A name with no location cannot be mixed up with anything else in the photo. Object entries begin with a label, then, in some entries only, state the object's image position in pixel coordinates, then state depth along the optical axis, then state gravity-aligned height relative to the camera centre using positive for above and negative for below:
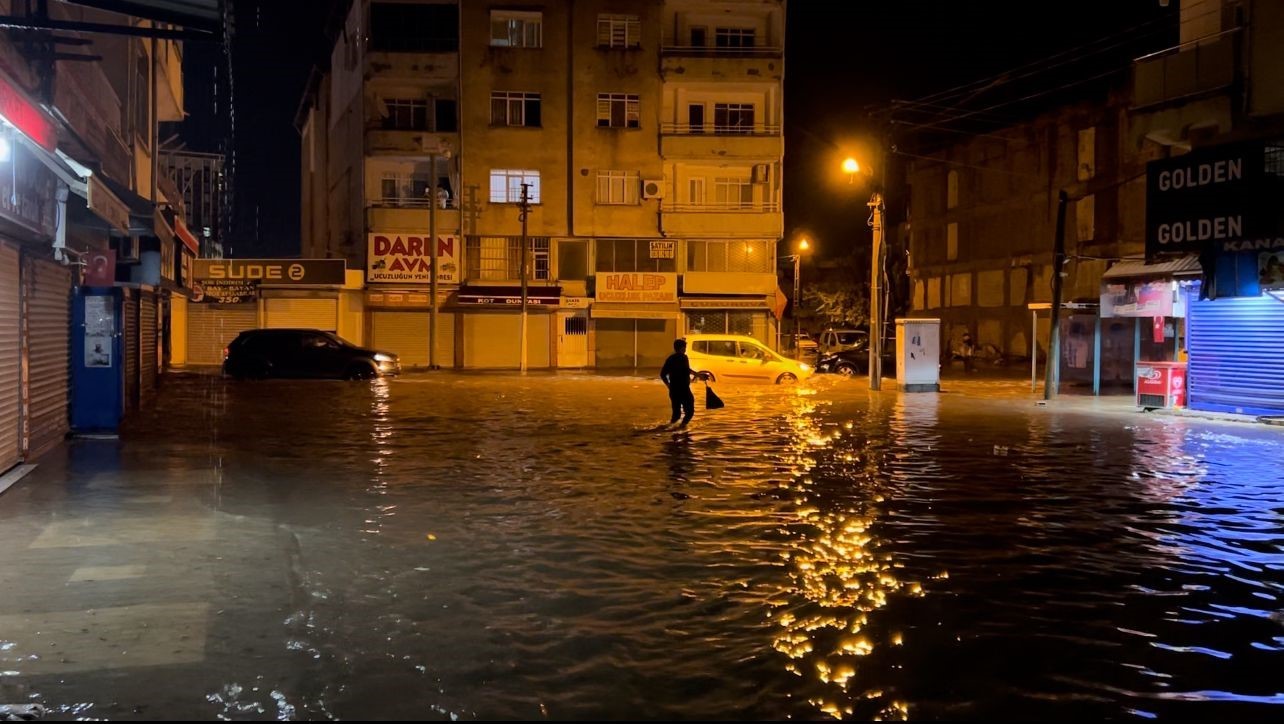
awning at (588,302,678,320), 46.53 +1.05
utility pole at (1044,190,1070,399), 25.70 +0.99
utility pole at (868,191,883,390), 30.06 +1.03
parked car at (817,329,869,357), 42.03 -0.09
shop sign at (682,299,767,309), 46.81 +1.40
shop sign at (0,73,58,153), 8.19 +1.78
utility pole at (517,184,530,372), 41.56 +3.87
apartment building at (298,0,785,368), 45.47 +7.19
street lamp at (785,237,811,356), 56.59 +4.04
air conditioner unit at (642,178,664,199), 46.28 +6.40
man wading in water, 17.36 -0.75
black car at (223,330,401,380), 31.77 -0.80
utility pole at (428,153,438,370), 41.28 +2.77
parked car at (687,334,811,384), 32.19 -0.82
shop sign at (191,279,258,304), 44.94 +1.68
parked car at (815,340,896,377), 38.09 -0.96
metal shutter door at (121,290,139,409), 19.92 -0.40
